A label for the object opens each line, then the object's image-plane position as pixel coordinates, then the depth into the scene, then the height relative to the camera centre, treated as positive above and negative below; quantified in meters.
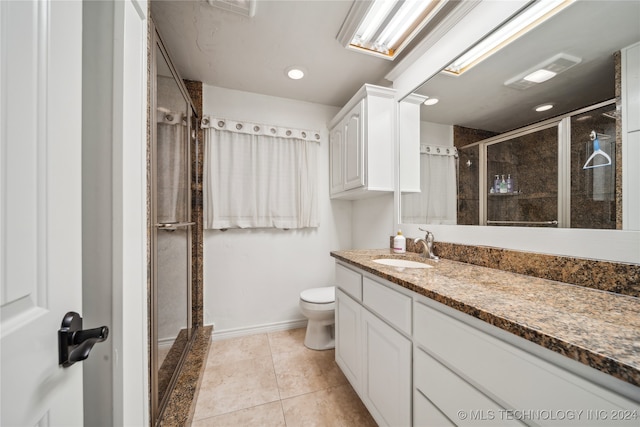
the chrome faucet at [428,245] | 1.42 -0.21
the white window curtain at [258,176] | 2.08 +0.36
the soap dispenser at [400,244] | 1.68 -0.23
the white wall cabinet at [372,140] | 1.78 +0.60
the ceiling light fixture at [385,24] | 1.29 +1.21
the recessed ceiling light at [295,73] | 1.88 +1.20
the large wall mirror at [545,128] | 0.78 +0.38
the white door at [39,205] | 0.34 +0.01
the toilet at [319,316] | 1.82 -0.86
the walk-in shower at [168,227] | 1.02 -0.08
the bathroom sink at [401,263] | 1.37 -0.31
